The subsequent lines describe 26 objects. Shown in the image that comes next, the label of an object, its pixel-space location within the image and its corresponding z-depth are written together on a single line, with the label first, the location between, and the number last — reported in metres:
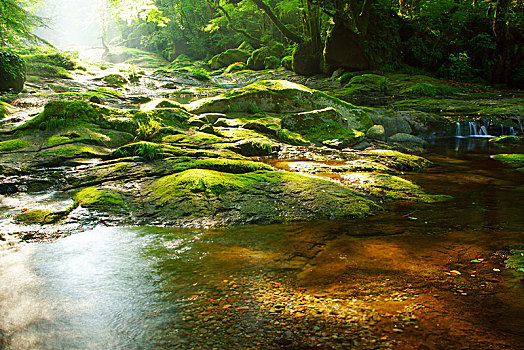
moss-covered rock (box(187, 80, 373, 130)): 10.97
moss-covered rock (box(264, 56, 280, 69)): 30.58
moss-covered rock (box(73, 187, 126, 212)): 4.24
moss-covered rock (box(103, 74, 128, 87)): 20.52
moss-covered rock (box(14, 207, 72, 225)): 3.86
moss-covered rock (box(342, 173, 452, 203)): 5.17
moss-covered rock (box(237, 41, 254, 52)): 37.91
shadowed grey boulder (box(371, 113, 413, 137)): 11.33
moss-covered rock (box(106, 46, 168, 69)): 42.55
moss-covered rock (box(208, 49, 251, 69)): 36.00
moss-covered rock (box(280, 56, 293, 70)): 28.23
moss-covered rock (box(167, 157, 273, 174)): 5.71
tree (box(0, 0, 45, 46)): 12.58
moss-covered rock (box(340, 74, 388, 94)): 19.05
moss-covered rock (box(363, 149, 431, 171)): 7.23
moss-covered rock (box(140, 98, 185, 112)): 10.49
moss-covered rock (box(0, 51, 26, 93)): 13.28
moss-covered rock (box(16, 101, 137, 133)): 7.59
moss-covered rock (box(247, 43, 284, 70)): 31.78
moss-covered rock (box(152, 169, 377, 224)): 4.25
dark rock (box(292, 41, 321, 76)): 25.42
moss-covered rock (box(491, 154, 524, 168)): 7.66
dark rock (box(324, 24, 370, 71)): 22.72
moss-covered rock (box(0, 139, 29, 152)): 6.31
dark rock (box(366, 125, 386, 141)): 10.15
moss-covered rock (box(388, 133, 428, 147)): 10.34
